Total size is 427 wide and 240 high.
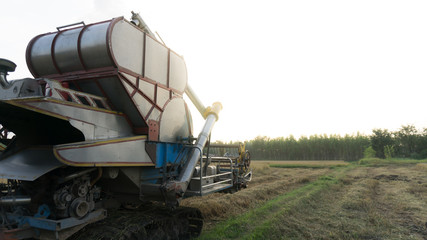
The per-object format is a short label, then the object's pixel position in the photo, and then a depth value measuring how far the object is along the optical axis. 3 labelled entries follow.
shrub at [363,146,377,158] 44.40
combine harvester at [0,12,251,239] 3.81
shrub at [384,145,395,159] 44.66
